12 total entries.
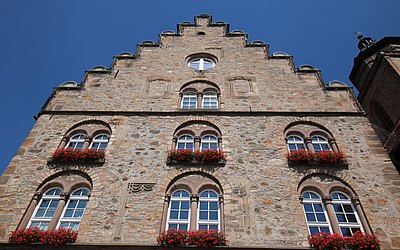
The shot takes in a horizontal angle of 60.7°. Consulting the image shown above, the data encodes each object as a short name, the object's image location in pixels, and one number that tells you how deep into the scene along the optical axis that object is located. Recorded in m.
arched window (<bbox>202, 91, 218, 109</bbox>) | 14.47
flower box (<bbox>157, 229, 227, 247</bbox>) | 9.00
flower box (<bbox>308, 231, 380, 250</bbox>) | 8.94
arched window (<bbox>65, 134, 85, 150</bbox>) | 12.70
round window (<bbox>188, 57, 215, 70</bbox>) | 16.62
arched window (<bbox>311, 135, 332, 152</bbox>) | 12.56
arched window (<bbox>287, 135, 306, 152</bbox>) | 12.54
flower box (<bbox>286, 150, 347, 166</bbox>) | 11.52
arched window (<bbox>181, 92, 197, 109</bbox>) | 14.46
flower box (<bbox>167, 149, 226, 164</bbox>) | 11.59
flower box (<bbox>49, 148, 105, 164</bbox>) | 11.66
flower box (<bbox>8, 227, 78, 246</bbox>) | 9.09
